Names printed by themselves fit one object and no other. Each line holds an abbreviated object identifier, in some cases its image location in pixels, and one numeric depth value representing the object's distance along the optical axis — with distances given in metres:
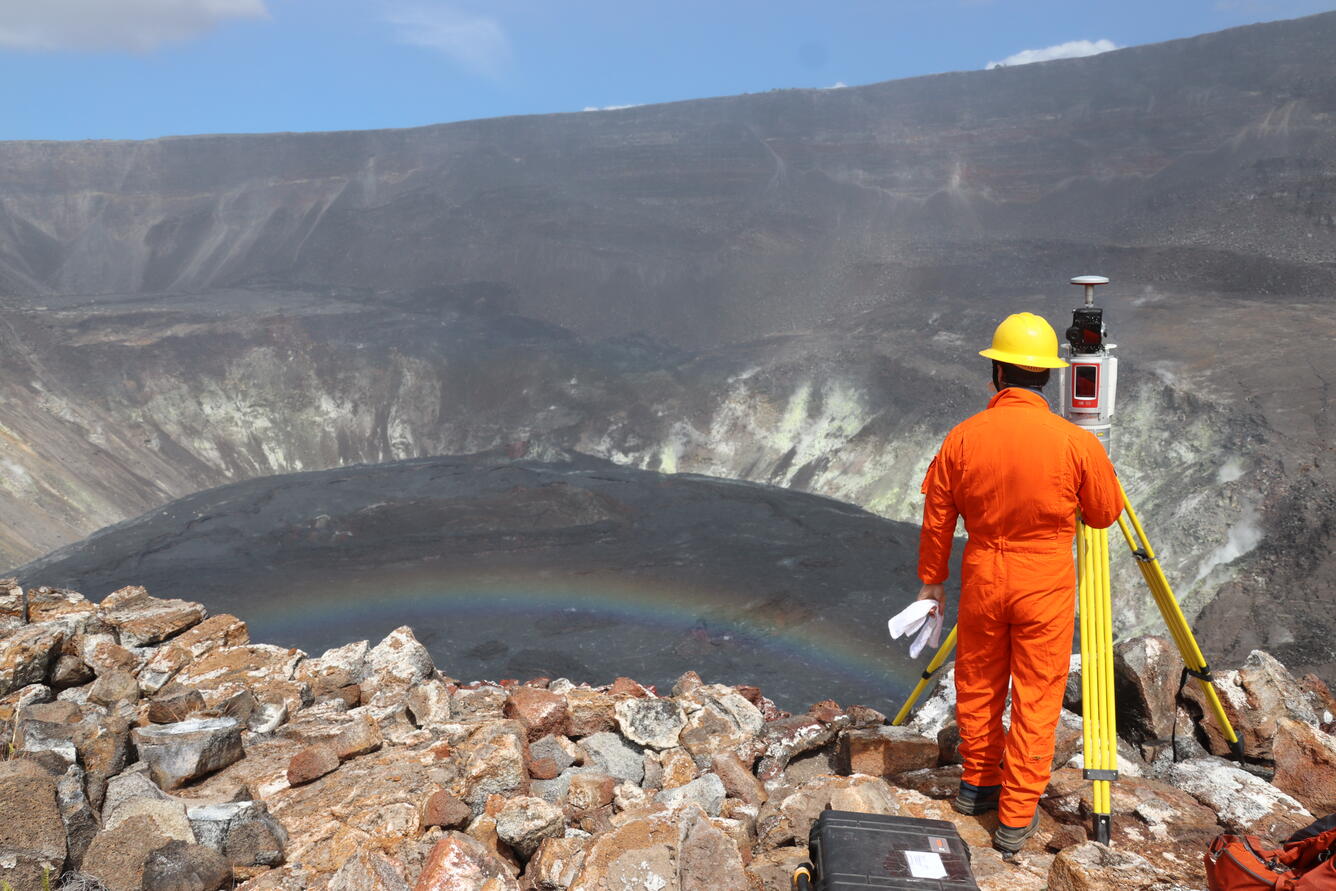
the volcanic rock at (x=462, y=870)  3.18
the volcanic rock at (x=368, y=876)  3.22
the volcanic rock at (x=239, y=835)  3.65
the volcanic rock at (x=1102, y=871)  2.86
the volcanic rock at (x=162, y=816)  3.60
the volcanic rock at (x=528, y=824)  3.65
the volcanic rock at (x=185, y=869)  3.35
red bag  2.55
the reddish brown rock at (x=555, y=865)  3.41
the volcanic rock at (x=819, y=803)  3.49
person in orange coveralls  3.42
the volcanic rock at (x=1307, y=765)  3.95
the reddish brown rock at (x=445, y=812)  3.81
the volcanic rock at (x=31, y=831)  3.23
